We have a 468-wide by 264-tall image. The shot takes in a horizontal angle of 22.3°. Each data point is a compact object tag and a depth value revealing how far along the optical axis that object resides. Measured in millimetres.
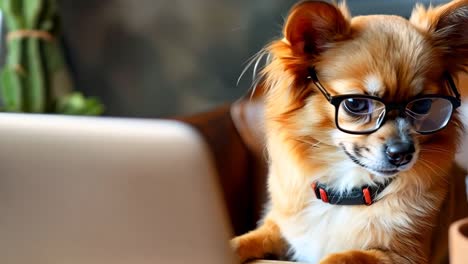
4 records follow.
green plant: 1417
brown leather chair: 1195
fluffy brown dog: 984
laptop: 787
